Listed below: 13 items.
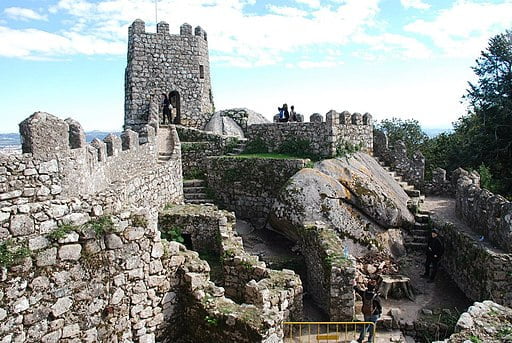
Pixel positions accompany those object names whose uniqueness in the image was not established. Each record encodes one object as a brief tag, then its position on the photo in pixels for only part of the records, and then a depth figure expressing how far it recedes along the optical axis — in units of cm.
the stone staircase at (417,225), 1502
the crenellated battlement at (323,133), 1623
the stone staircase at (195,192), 1620
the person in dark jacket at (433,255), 1345
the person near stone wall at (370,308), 1018
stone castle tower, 1930
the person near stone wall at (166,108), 1952
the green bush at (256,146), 1784
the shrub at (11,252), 436
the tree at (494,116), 2214
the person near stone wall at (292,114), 1967
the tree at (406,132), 3178
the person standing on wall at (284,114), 1945
